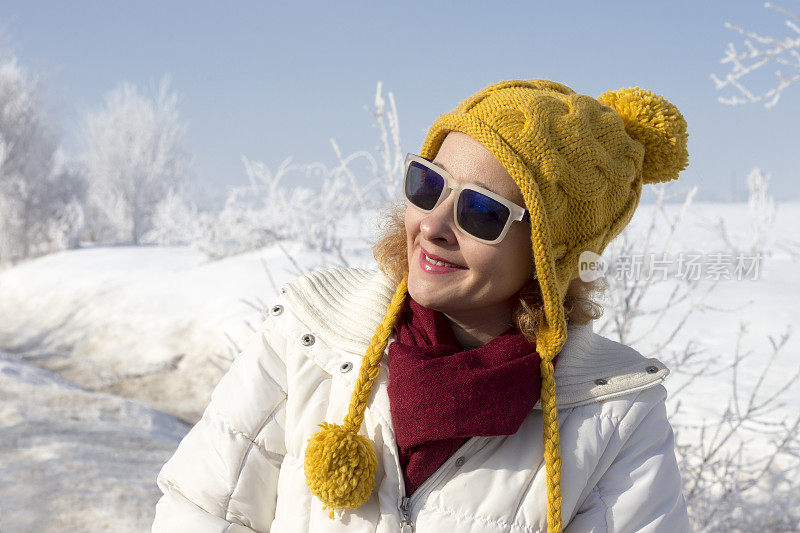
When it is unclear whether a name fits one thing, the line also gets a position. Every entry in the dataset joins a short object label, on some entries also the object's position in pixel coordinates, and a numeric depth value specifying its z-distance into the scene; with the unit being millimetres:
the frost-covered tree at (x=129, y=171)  18328
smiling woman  1257
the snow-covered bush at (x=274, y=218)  8312
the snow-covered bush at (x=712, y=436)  2988
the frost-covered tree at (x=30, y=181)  14125
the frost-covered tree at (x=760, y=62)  3826
